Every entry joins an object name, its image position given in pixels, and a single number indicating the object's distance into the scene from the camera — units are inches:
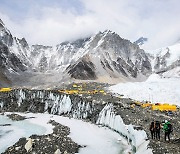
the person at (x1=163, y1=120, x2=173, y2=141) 561.5
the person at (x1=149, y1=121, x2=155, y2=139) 600.2
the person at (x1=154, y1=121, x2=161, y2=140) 594.1
